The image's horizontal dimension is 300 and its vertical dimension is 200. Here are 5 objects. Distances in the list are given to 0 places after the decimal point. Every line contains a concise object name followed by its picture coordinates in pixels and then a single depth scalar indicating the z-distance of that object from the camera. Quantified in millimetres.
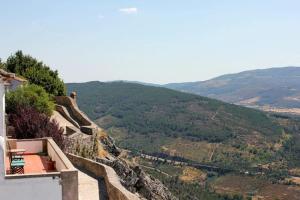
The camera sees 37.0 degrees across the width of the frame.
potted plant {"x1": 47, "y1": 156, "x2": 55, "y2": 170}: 14664
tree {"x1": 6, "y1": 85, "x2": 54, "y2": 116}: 29500
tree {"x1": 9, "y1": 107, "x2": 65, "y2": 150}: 23938
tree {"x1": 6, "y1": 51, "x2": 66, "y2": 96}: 43375
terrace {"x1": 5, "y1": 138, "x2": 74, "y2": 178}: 13469
